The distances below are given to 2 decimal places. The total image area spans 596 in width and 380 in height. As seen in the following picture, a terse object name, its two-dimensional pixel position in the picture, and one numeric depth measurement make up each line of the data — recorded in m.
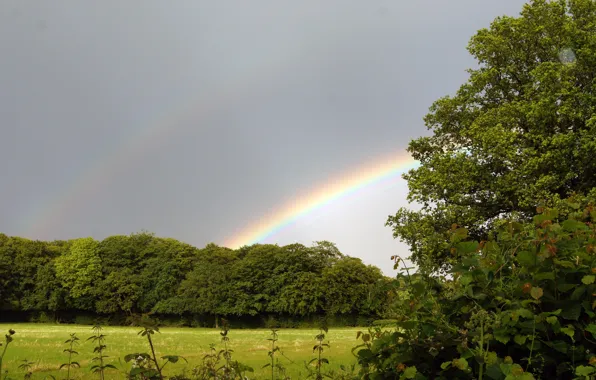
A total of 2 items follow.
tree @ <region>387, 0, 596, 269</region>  23.62
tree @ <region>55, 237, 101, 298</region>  88.50
